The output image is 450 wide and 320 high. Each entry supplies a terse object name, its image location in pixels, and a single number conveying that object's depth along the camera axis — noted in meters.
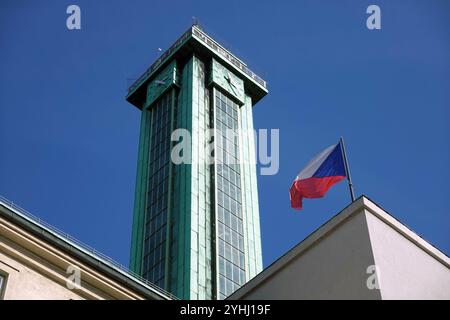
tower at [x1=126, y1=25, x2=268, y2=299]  73.69
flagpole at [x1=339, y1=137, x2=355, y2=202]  30.72
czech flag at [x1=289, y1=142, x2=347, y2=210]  33.69
